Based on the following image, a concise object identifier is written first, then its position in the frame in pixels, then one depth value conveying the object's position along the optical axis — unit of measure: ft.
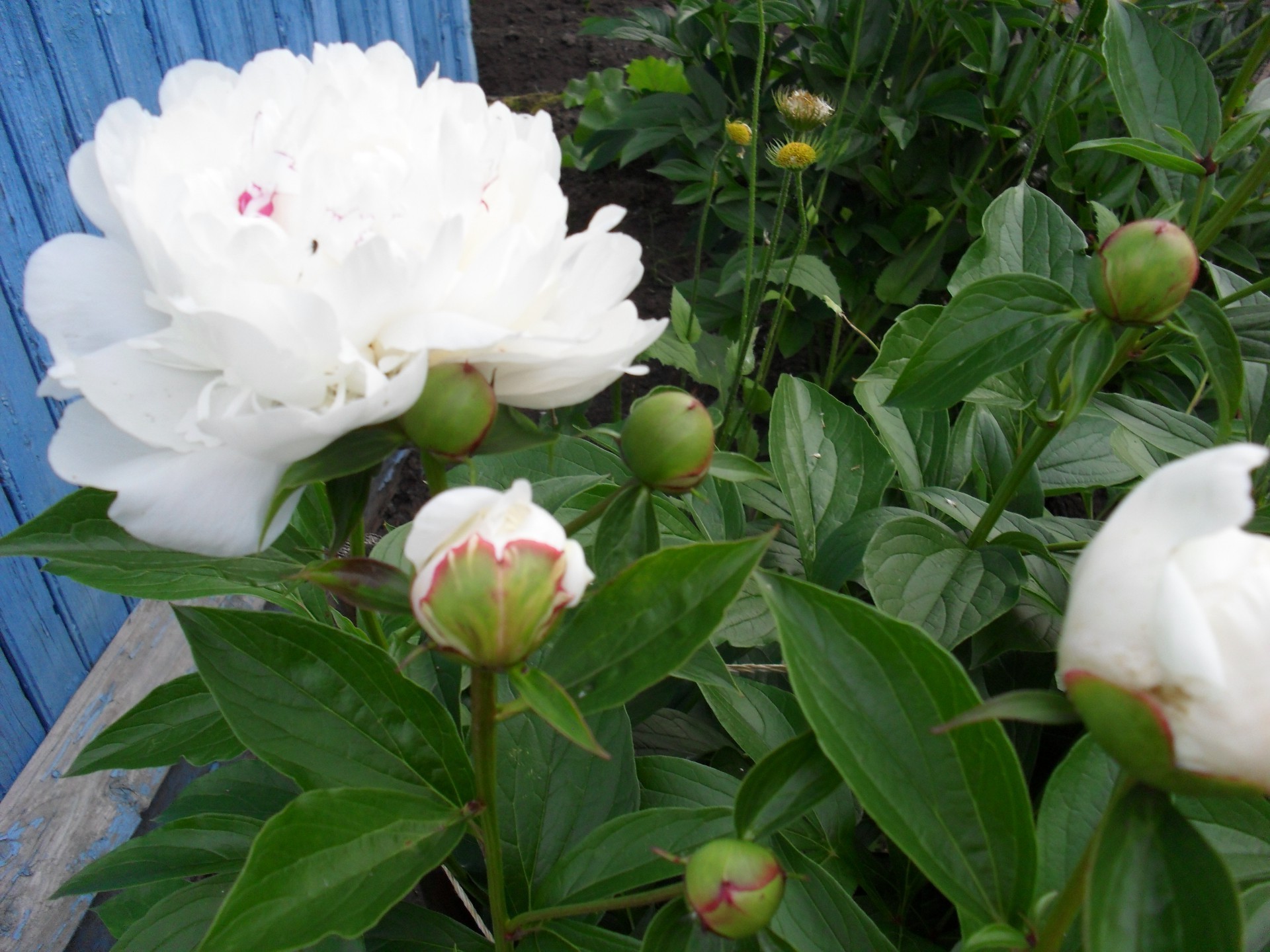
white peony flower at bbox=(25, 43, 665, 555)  1.20
